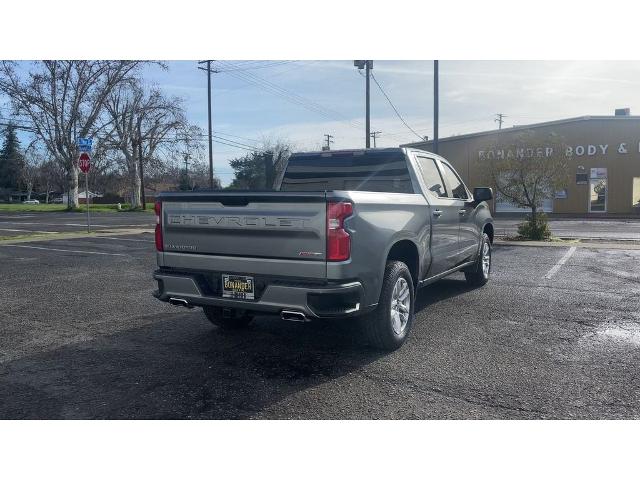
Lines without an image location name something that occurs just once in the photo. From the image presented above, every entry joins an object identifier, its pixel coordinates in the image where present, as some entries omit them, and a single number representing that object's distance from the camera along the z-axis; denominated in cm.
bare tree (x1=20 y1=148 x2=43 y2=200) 8625
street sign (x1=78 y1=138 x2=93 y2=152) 1824
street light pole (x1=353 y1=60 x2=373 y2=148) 2501
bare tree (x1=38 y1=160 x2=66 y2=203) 7631
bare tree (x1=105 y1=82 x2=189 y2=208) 5006
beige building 3203
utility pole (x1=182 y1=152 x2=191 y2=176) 4947
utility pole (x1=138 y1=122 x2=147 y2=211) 5271
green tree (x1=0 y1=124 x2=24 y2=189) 8444
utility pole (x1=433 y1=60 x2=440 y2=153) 1902
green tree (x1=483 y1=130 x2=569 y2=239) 1573
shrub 1631
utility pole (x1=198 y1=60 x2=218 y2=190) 3603
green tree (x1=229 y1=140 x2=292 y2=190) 4806
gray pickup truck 420
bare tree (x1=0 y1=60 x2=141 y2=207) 4159
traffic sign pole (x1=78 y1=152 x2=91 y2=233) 1831
